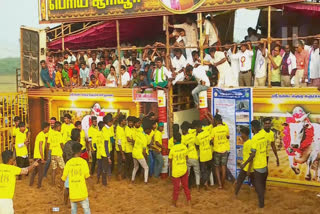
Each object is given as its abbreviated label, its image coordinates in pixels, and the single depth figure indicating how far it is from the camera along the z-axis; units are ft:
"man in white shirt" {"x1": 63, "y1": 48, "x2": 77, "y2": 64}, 47.29
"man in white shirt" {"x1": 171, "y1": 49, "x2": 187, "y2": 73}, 41.14
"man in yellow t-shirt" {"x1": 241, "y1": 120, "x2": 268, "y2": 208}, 28.02
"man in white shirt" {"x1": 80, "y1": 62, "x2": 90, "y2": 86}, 45.68
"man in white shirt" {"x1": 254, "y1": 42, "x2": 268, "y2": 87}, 35.53
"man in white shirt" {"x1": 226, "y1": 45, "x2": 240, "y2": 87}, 37.06
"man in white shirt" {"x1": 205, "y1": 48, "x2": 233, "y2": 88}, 37.32
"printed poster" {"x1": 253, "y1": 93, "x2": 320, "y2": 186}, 32.53
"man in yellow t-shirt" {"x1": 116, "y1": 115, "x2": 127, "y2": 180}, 36.83
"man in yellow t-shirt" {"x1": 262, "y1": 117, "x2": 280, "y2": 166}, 29.21
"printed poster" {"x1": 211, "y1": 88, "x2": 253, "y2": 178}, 35.32
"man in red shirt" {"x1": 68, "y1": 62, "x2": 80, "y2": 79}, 45.86
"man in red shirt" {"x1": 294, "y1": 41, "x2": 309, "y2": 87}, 34.83
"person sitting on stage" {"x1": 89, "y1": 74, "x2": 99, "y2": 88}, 43.62
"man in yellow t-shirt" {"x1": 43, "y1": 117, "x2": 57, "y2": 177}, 35.17
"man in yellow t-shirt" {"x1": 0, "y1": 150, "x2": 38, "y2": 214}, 21.88
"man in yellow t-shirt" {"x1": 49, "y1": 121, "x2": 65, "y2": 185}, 34.99
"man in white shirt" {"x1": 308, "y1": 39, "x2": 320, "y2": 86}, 34.01
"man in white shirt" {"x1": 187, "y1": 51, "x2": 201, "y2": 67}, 38.88
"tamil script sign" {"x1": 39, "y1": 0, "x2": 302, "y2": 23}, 37.14
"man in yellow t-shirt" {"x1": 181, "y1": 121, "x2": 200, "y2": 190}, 31.12
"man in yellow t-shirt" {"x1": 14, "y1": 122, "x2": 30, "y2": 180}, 37.91
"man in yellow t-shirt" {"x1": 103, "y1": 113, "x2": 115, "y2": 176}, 35.83
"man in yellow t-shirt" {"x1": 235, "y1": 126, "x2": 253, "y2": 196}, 28.48
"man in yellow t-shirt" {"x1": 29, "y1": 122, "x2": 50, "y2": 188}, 34.88
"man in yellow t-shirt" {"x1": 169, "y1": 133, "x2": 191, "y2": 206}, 28.76
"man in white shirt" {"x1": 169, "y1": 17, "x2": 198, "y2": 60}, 43.16
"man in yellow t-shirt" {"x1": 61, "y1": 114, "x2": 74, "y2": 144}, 37.45
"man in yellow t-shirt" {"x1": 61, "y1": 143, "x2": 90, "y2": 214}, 24.17
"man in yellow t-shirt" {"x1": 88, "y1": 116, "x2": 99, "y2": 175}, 35.42
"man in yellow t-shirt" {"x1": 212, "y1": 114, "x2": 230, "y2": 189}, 33.40
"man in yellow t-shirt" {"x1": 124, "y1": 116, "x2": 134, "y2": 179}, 36.14
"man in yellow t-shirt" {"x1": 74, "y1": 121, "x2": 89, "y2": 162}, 34.29
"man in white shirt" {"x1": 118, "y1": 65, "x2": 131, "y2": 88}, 42.68
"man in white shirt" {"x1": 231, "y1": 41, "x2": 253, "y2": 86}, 36.52
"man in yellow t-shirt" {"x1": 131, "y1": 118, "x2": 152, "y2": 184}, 35.45
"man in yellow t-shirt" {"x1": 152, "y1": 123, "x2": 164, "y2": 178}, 36.52
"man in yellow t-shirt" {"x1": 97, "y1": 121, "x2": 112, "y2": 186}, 35.19
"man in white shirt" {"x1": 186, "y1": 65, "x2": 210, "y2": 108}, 37.09
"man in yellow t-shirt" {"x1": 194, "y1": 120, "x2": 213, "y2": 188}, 32.83
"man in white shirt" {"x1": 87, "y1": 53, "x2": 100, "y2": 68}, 46.96
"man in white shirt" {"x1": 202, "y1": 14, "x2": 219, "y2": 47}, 39.68
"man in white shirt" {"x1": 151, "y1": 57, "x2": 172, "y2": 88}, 38.42
